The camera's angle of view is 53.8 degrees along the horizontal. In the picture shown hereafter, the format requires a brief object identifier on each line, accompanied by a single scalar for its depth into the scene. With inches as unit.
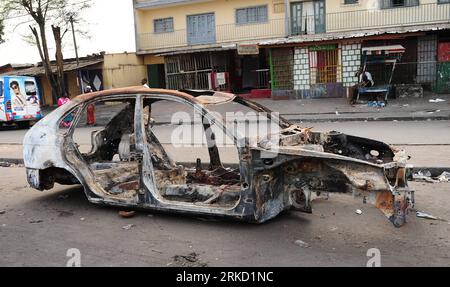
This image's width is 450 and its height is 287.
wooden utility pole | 1083.8
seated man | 762.8
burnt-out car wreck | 163.9
